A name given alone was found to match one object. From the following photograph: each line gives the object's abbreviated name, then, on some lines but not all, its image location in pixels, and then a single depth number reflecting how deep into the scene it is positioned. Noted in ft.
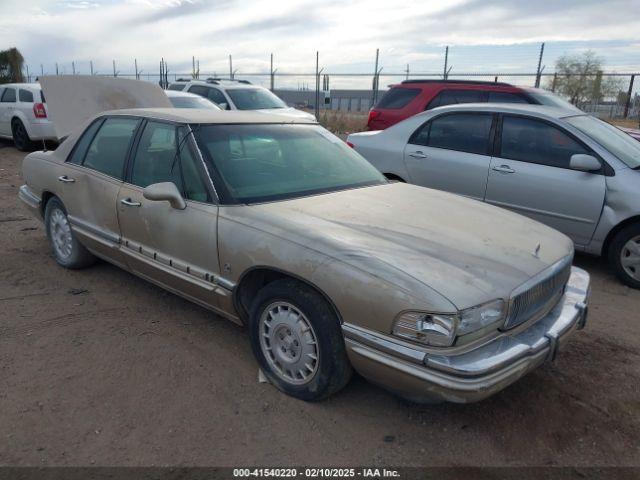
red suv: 26.04
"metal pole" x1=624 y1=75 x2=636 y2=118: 51.24
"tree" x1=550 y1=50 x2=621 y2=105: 66.67
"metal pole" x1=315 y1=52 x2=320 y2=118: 67.01
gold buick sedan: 8.07
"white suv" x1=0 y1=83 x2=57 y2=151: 38.17
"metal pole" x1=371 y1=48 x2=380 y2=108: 65.77
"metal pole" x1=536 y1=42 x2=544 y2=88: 52.90
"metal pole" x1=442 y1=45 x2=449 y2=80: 56.65
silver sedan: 15.94
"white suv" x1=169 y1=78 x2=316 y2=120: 40.32
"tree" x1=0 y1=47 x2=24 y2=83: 86.38
